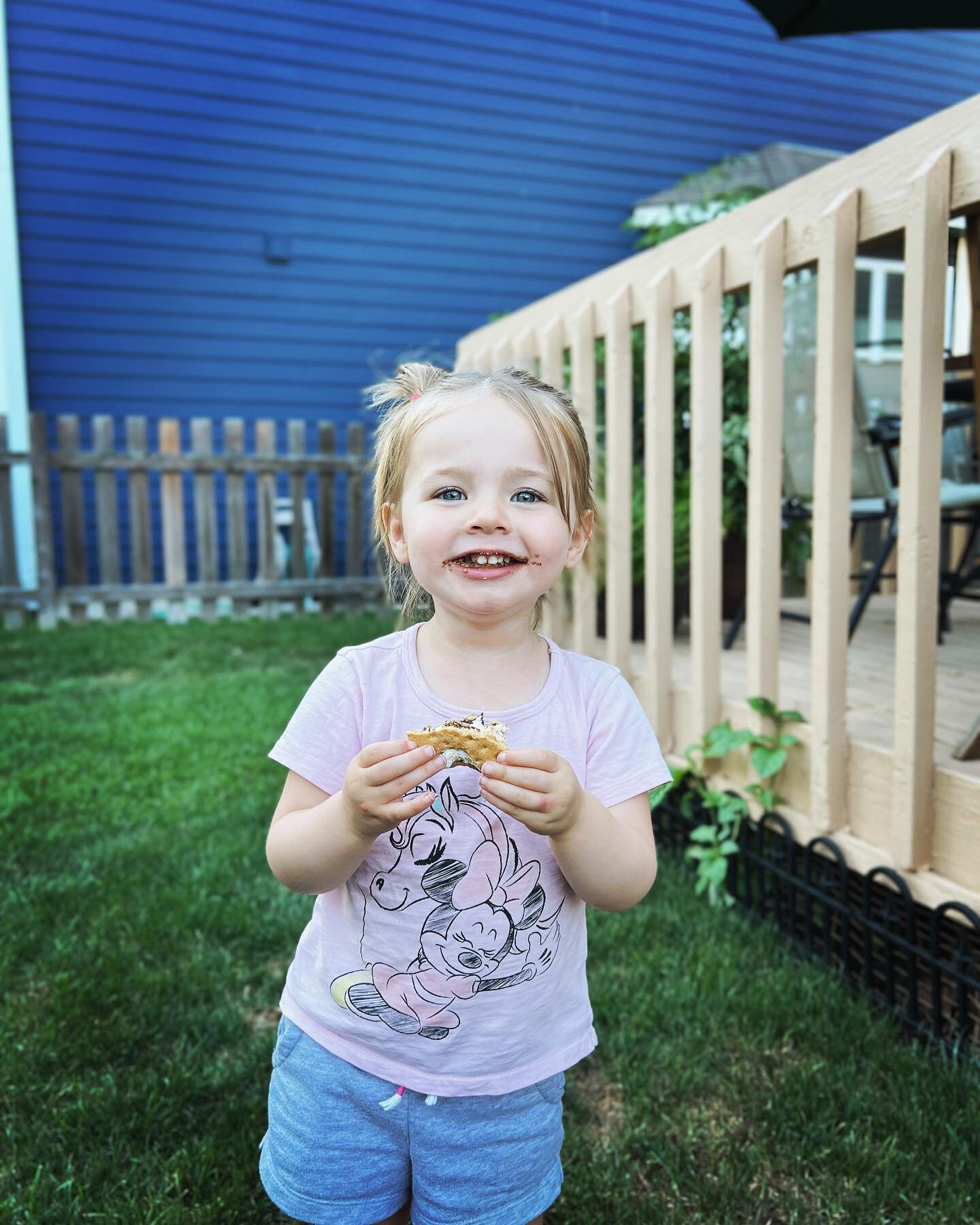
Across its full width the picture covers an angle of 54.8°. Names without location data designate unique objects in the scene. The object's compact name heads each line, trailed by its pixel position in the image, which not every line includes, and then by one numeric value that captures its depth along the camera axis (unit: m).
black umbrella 2.62
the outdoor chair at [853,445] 3.39
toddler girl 1.15
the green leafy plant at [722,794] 2.32
